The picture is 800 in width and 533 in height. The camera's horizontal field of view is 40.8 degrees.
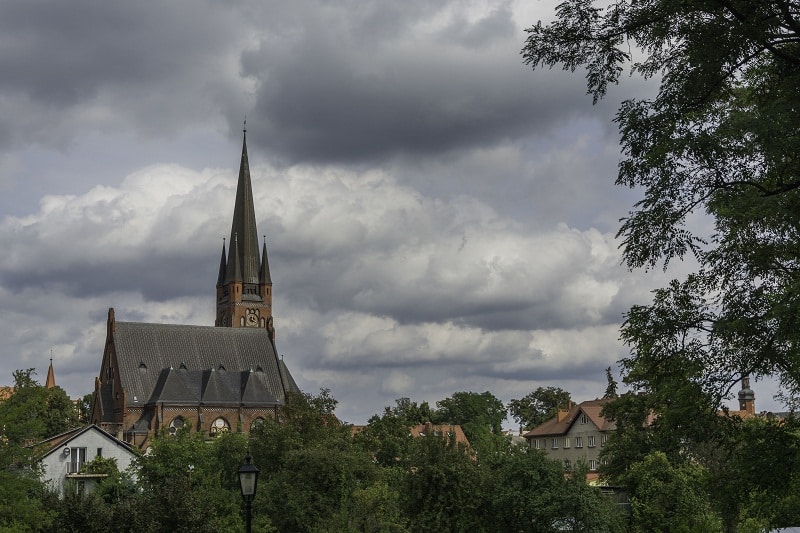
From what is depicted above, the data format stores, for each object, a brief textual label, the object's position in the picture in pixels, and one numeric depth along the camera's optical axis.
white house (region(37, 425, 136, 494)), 80.31
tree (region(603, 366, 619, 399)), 78.56
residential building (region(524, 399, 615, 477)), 113.06
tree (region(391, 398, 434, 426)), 136.12
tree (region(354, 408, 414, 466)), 83.69
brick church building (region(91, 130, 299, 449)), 126.25
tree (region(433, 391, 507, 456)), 141.38
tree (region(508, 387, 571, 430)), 140.62
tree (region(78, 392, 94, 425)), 144.62
